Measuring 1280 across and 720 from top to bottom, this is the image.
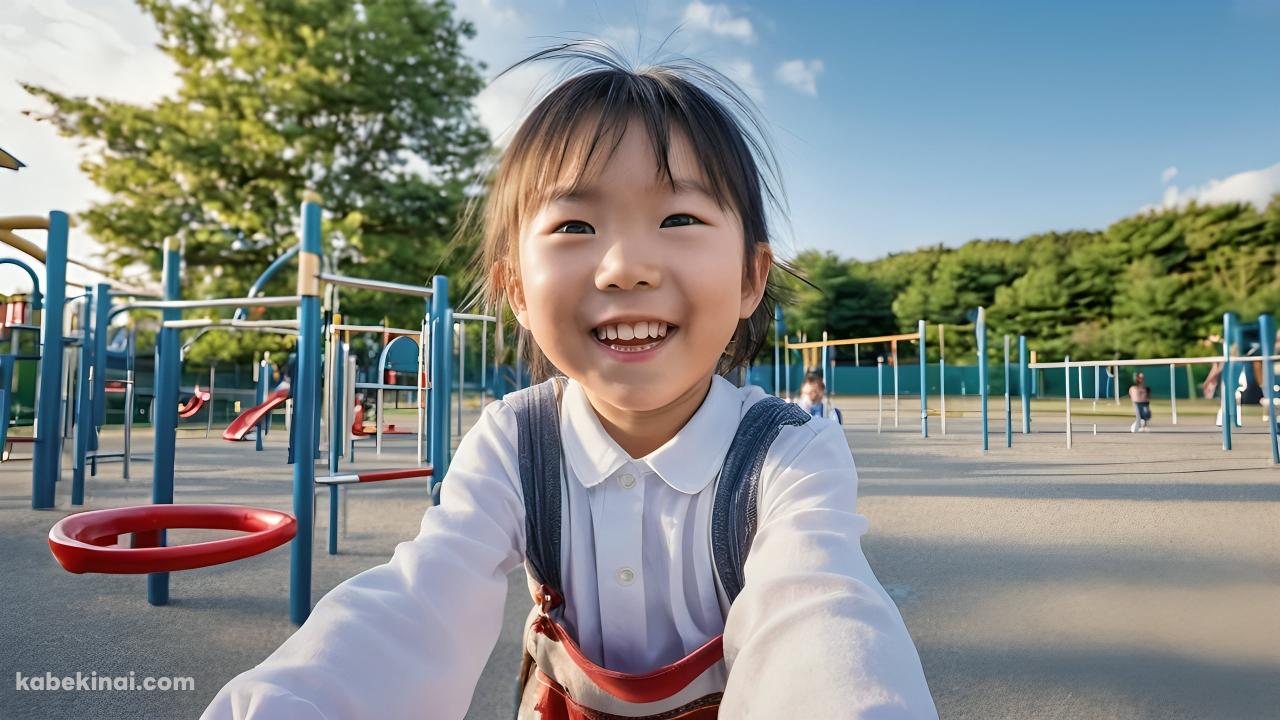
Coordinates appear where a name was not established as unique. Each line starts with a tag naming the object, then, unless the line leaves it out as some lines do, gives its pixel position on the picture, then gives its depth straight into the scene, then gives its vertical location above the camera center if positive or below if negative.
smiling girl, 0.57 -0.10
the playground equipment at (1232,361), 4.96 +0.21
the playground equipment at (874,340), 7.31 +0.35
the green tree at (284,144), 10.21 +3.33
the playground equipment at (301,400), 1.67 -0.04
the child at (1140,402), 8.88 -0.14
